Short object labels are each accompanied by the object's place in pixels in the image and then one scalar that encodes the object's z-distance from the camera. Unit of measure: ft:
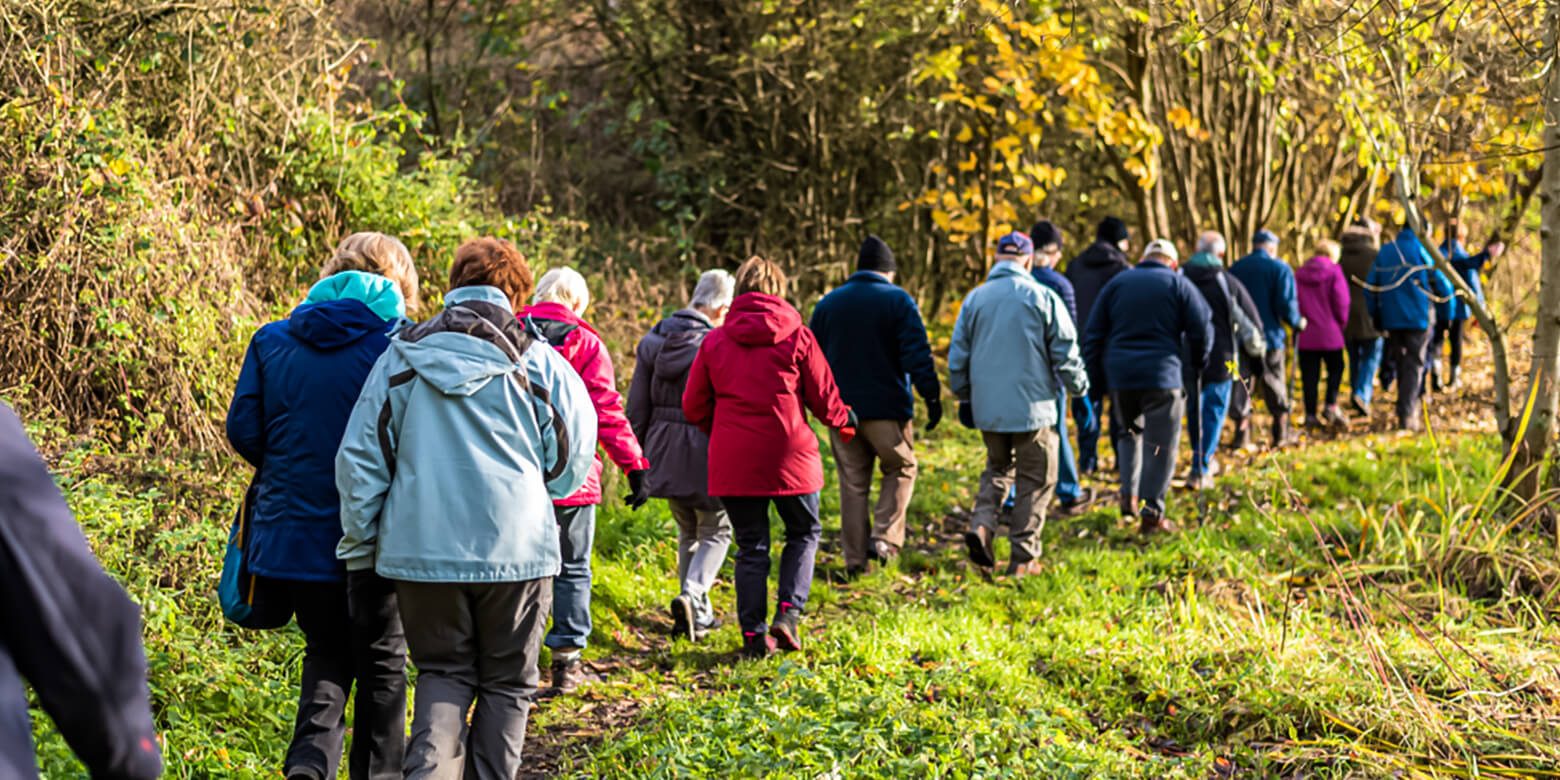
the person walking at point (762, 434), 20.90
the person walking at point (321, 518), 14.42
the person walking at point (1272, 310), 37.60
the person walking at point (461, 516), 13.62
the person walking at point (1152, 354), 29.48
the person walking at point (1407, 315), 39.88
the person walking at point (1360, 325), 41.16
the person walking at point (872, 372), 25.95
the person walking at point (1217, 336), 34.42
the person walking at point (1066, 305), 30.58
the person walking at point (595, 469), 19.27
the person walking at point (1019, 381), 26.43
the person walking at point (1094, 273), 34.94
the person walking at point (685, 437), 22.62
